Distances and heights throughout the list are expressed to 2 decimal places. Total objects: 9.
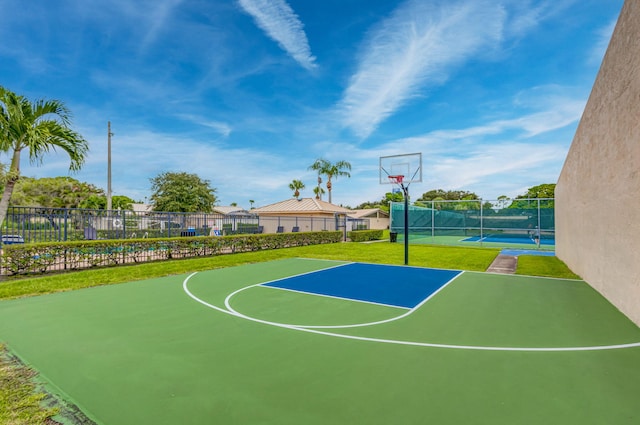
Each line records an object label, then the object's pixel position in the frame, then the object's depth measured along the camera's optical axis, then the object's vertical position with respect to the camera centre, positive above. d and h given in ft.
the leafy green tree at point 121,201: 153.22 +10.85
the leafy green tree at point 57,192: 113.02 +11.54
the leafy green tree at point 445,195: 202.73 +15.95
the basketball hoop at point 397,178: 46.32 +6.12
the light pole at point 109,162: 65.26 +12.71
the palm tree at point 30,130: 21.80 +6.65
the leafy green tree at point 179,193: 90.43 +8.13
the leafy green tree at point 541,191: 135.97 +12.41
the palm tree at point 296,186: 142.10 +15.46
